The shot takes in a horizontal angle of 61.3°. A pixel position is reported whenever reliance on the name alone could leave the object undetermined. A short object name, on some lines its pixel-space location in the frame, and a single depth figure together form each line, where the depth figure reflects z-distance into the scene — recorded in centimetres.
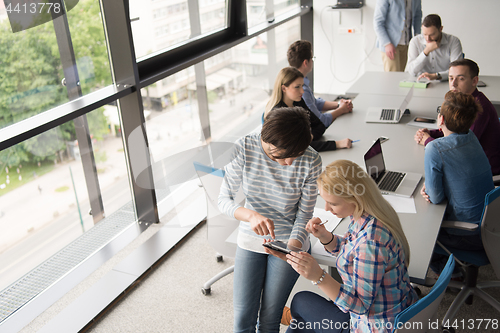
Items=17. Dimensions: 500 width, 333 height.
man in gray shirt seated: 425
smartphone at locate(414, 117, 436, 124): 340
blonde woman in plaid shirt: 156
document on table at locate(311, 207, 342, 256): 202
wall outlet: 642
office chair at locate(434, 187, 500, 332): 216
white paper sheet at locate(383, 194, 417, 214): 228
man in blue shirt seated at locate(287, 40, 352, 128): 340
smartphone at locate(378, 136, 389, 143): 316
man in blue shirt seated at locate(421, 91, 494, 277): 226
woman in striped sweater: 197
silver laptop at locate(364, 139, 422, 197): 247
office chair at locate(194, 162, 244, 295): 238
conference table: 199
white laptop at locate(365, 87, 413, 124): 349
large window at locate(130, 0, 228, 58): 326
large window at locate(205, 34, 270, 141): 466
